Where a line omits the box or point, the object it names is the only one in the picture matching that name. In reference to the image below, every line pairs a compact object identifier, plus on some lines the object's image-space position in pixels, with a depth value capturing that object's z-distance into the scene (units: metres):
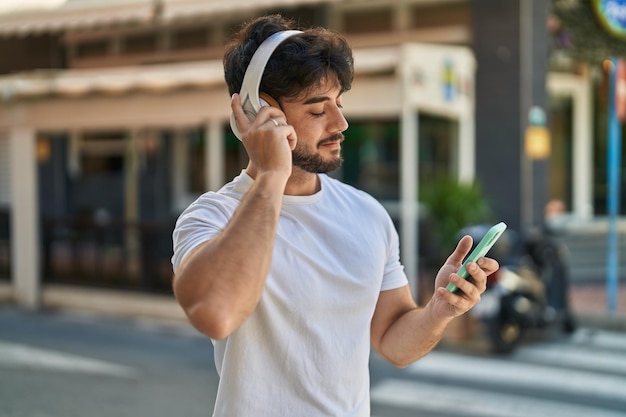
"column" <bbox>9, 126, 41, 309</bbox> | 10.71
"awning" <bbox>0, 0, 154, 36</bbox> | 10.96
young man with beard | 1.75
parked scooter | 7.55
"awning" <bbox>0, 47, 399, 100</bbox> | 8.19
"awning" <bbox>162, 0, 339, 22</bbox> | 10.40
